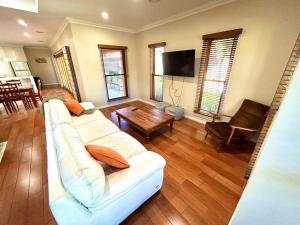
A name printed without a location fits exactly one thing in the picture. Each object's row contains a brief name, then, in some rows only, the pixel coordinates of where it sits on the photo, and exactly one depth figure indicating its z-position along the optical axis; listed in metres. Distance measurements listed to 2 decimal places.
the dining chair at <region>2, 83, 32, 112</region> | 3.95
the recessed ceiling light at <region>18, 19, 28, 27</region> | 3.32
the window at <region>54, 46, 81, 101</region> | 3.84
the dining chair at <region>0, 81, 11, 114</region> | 3.90
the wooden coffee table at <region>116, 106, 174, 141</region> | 2.38
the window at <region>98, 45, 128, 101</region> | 4.14
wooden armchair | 2.02
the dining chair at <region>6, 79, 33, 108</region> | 4.26
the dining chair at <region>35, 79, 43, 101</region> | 4.60
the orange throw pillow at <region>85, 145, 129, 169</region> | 1.11
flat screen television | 2.91
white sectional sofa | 0.82
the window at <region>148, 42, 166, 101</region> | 3.92
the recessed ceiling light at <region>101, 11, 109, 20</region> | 2.94
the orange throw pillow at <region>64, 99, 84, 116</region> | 2.52
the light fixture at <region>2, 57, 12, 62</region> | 6.83
